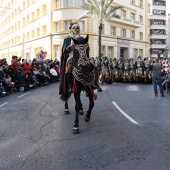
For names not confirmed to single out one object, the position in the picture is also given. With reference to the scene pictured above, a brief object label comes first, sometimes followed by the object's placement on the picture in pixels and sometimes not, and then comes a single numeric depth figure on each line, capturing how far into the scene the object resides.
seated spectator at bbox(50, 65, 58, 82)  15.62
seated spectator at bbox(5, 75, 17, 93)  10.30
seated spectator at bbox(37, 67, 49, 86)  13.70
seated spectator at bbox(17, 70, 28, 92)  11.17
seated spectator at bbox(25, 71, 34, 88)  12.00
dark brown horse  4.17
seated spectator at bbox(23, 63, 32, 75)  12.52
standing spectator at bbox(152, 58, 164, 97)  9.88
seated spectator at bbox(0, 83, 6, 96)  9.58
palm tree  22.84
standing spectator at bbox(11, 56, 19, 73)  11.59
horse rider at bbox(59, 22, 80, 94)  4.53
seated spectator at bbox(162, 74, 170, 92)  10.64
